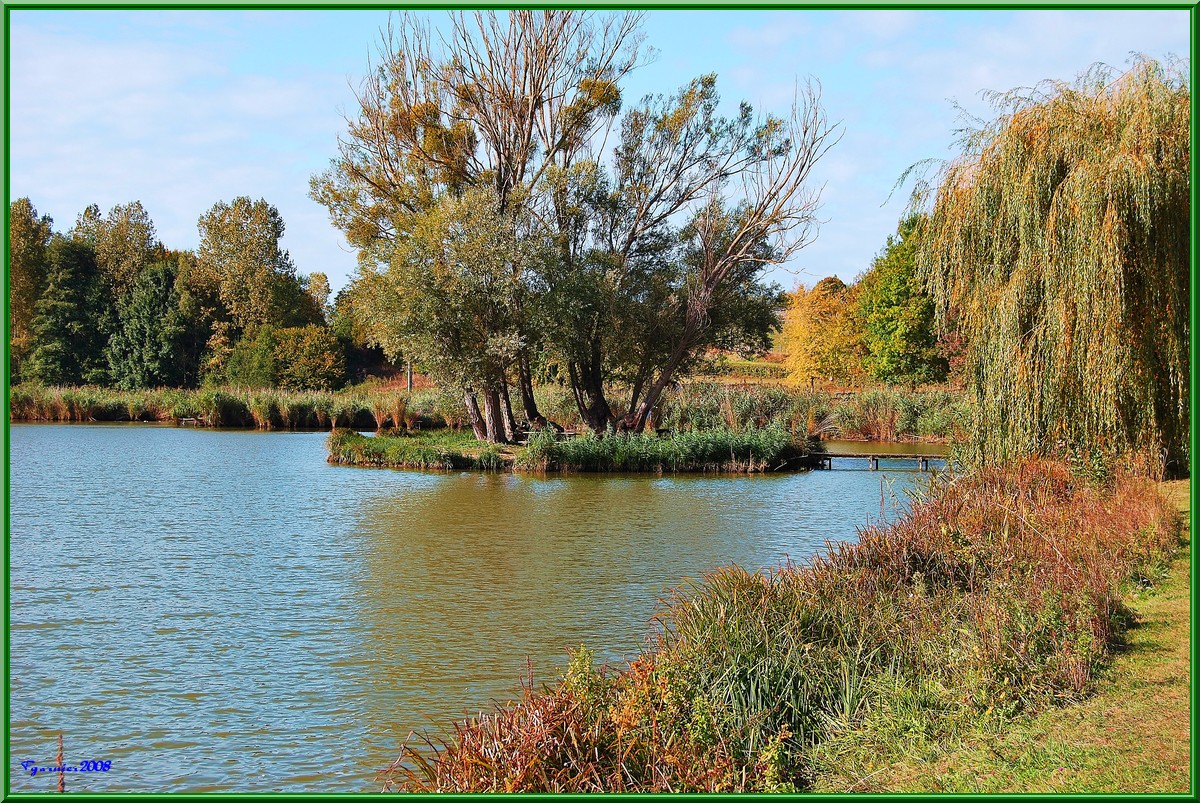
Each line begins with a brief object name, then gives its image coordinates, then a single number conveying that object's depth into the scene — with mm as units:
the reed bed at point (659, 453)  24562
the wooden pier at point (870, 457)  25578
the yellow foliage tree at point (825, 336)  51738
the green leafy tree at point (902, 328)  45062
